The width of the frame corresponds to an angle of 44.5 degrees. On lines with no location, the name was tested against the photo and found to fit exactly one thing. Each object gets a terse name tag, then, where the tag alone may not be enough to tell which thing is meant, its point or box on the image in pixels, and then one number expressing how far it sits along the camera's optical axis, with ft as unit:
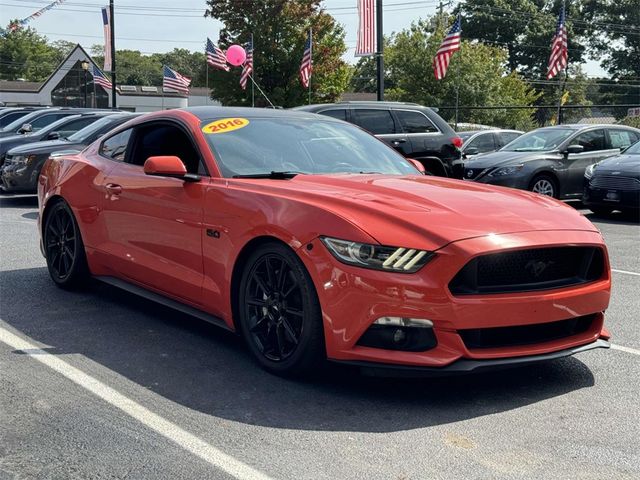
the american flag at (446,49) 74.95
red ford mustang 12.39
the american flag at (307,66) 90.33
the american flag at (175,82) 91.25
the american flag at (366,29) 68.59
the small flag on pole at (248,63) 94.07
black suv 40.22
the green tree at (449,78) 147.23
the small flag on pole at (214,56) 96.17
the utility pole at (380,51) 68.44
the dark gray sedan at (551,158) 43.29
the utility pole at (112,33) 99.50
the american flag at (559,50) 81.25
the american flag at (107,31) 100.48
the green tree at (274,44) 140.87
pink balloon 99.24
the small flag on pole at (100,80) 104.87
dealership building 194.39
